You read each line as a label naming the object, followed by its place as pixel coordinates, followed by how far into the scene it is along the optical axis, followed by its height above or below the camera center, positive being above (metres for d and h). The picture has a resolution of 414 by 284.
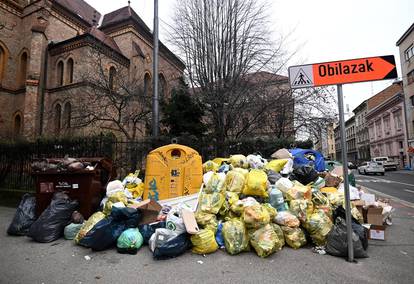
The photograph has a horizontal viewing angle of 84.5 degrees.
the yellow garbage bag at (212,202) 3.92 -0.76
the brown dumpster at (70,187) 4.75 -0.53
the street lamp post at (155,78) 7.54 +2.82
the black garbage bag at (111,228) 3.54 -1.08
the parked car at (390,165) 27.59 -1.03
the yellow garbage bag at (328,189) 4.85 -0.69
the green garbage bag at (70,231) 4.16 -1.27
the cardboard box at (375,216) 4.07 -1.06
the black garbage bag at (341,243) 3.21 -1.23
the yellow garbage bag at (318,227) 3.57 -1.10
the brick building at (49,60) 15.10 +7.18
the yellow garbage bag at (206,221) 3.76 -1.02
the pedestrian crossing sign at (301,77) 3.29 +1.18
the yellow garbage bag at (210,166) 5.78 -0.17
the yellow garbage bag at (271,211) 3.77 -0.87
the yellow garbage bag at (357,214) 3.98 -1.01
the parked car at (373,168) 21.84 -1.10
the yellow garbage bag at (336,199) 4.23 -0.78
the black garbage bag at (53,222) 4.07 -1.10
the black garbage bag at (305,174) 5.12 -0.37
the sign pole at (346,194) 3.08 -0.50
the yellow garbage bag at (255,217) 3.45 -0.89
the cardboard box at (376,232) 3.95 -1.32
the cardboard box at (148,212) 3.96 -0.91
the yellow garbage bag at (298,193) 4.09 -0.63
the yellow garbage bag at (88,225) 3.91 -1.13
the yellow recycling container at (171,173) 5.12 -0.30
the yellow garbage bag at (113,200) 4.42 -0.79
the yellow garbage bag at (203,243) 3.44 -1.26
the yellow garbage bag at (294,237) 3.58 -1.25
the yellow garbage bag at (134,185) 5.31 -0.60
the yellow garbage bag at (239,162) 5.70 -0.08
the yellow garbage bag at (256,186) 4.25 -0.51
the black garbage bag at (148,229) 3.82 -1.16
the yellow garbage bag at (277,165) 5.43 -0.16
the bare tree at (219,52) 9.62 +4.68
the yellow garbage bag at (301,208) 3.77 -0.86
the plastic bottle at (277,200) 4.08 -0.75
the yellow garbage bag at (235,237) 3.41 -1.20
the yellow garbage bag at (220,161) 6.15 -0.05
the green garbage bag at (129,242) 3.55 -1.28
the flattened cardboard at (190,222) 3.42 -0.97
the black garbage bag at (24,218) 4.47 -1.12
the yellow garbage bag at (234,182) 4.43 -0.45
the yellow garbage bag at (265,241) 3.29 -1.22
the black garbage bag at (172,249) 3.28 -1.29
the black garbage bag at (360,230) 3.39 -1.10
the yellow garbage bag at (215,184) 4.34 -0.48
